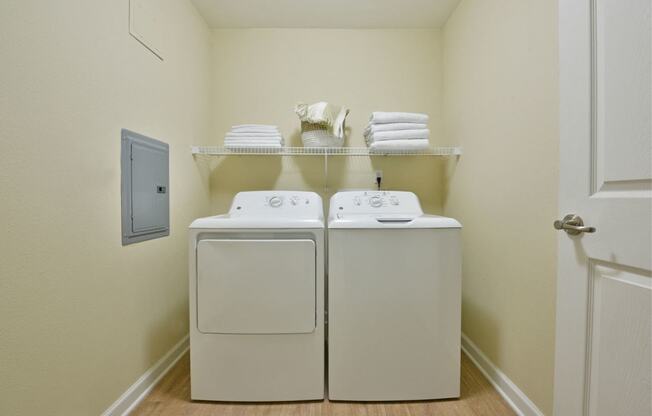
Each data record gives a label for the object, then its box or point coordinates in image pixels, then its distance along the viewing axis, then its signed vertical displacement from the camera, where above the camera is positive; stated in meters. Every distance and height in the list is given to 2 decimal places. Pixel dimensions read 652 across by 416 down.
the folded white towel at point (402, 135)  1.85 +0.42
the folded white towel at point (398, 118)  1.86 +0.53
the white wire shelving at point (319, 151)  1.96 +0.34
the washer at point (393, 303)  1.37 -0.48
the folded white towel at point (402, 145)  1.85 +0.35
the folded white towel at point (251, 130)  1.92 +0.46
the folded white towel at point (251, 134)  1.91 +0.43
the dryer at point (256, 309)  1.35 -0.51
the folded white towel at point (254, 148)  1.90 +0.35
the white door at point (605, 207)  0.70 -0.01
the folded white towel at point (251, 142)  1.90 +0.38
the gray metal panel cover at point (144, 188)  1.30 +0.06
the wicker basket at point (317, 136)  1.95 +0.43
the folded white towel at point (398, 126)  1.86 +0.48
